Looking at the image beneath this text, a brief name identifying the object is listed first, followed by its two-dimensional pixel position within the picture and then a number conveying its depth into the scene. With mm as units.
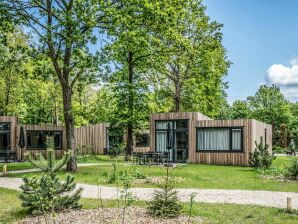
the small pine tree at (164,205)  6041
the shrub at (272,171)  12440
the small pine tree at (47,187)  5849
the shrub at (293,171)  11332
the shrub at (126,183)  5753
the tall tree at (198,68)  23121
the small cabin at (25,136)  20049
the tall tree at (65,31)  12586
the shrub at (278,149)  32372
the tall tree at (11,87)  26161
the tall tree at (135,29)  13068
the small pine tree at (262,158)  14157
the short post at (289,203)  6513
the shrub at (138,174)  11342
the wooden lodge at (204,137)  17447
